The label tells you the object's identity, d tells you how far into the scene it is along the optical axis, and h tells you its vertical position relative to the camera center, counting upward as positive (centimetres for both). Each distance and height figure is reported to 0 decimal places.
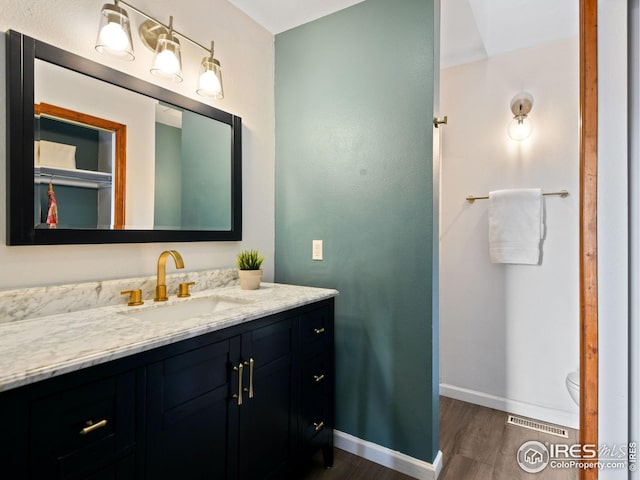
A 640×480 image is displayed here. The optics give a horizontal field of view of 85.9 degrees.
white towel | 223 +8
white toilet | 189 -82
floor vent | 211 -119
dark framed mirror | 117 +33
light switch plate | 206 -8
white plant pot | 176 -22
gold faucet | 147 -19
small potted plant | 177 -18
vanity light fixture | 132 +81
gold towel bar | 218 +29
